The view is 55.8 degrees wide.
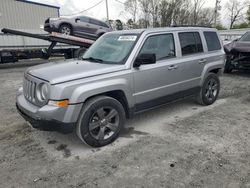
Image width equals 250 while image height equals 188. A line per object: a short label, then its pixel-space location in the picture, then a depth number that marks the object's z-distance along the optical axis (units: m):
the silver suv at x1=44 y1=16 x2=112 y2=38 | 12.95
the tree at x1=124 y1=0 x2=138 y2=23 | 41.78
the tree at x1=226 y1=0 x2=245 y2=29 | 61.16
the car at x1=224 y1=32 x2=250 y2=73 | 8.79
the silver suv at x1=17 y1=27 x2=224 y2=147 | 3.35
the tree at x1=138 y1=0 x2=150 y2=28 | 38.72
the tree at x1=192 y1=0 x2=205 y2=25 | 41.69
